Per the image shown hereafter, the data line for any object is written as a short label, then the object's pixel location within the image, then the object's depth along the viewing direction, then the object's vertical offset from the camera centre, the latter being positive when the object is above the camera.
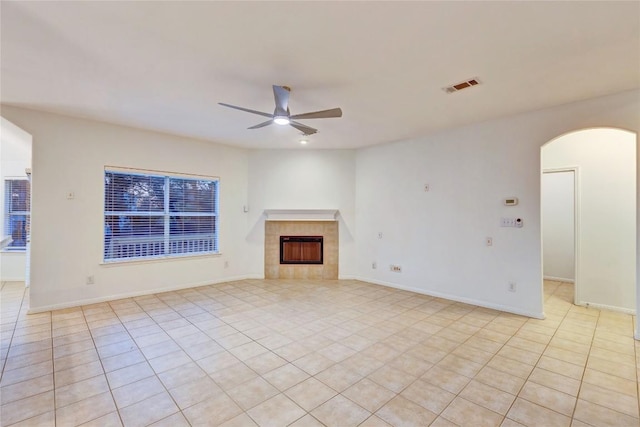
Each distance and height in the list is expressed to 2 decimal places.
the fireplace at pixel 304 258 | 5.88 -0.73
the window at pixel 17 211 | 5.50 +0.08
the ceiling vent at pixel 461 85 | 2.88 +1.34
